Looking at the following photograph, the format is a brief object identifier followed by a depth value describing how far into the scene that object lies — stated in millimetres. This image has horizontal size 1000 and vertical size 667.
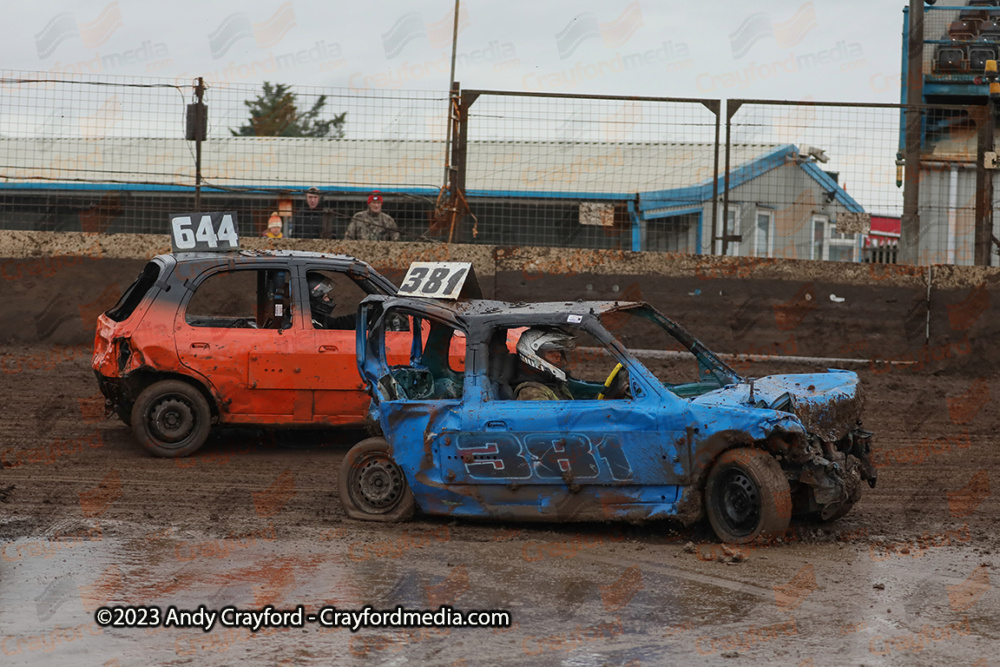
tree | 51219
